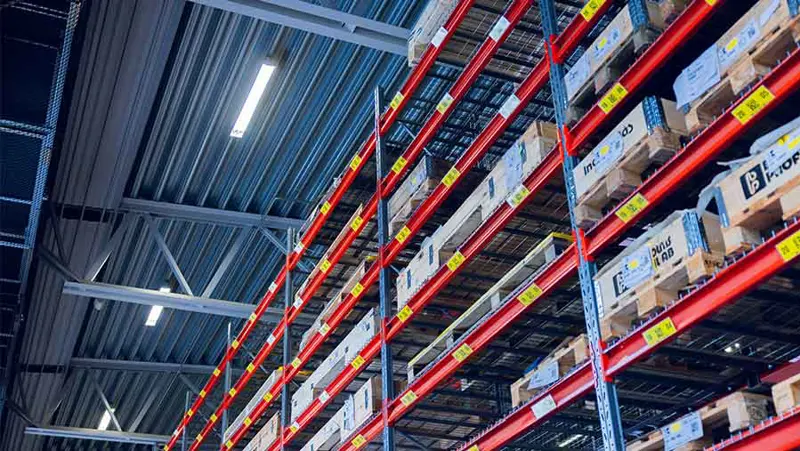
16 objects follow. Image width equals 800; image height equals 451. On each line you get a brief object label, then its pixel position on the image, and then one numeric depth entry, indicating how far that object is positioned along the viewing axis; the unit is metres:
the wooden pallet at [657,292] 5.30
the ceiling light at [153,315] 17.88
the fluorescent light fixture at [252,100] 12.27
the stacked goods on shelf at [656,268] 5.36
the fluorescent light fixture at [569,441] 9.64
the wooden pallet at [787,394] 4.81
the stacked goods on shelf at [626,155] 5.99
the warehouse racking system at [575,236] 5.12
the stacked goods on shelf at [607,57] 6.37
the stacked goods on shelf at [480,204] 7.38
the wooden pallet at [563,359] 6.57
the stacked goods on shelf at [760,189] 4.85
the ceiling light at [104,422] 23.90
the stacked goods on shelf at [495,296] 7.13
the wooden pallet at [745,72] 5.19
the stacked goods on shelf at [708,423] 5.29
